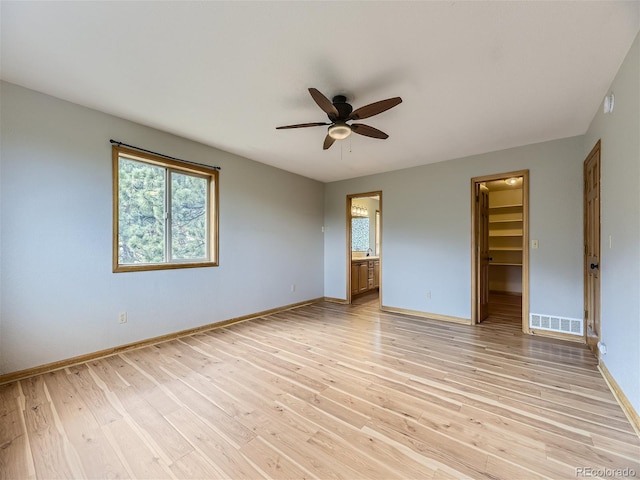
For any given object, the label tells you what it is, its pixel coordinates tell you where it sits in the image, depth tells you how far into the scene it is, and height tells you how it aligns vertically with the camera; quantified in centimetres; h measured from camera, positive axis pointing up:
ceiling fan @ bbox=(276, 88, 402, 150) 210 +104
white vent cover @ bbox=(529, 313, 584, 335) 329 -106
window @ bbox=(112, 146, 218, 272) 299 +33
